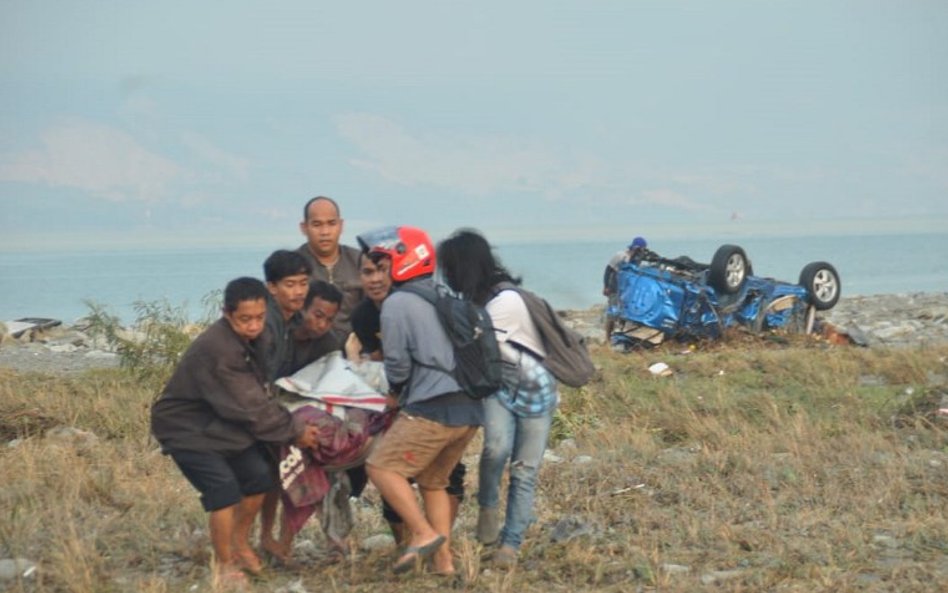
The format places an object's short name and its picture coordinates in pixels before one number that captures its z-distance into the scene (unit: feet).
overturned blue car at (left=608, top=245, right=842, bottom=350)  104.59
